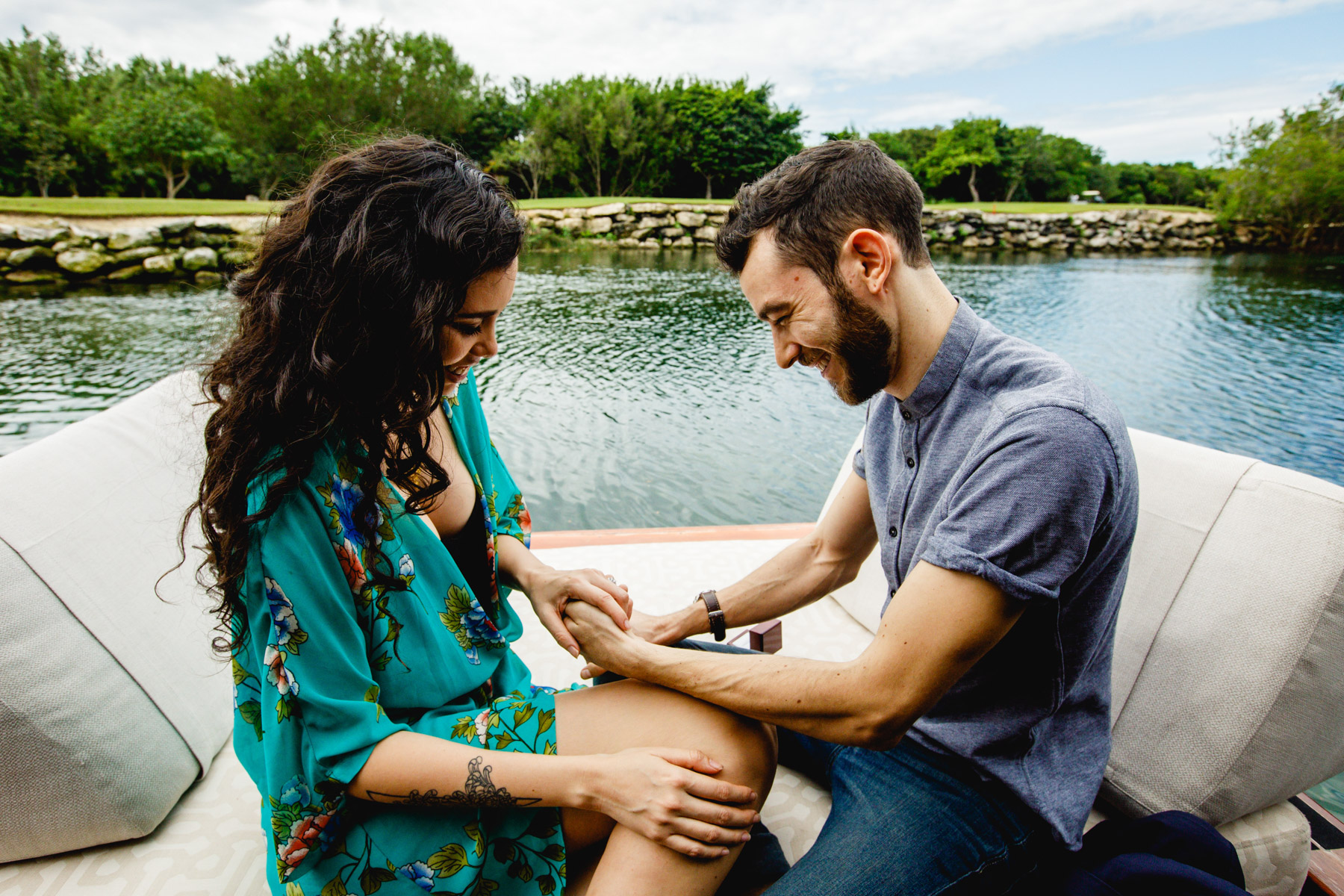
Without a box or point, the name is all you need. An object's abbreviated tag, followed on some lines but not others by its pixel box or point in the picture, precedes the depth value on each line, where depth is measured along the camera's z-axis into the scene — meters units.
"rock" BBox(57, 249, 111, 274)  12.15
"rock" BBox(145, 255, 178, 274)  13.10
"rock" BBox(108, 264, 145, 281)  12.70
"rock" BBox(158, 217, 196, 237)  13.92
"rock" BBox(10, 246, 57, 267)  11.79
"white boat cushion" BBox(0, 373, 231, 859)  1.16
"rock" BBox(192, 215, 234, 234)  14.47
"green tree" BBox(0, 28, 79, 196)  22.84
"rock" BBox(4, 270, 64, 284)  11.73
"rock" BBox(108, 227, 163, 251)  12.99
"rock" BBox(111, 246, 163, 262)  12.94
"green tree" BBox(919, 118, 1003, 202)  38.12
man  0.98
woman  0.87
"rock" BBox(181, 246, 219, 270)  13.54
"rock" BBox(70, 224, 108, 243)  12.65
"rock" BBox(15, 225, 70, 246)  12.08
